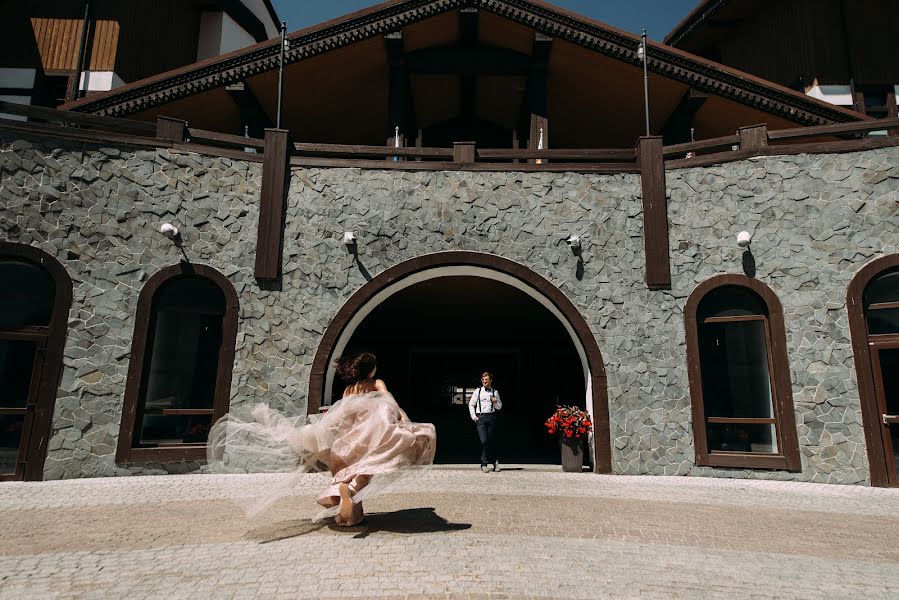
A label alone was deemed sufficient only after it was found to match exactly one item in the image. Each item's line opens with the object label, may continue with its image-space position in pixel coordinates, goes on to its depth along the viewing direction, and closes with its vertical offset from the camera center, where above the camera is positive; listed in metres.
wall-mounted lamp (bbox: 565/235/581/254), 10.04 +2.79
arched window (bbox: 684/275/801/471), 9.30 +0.44
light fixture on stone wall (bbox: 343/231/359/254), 10.01 +2.78
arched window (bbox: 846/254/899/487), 8.79 +0.76
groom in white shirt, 9.90 -0.22
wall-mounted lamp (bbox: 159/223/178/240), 9.48 +2.79
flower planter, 9.89 -1.00
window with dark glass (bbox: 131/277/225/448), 9.34 +0.57
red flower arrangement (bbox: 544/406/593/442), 9.87 -0.42
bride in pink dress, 5.24 -0.43
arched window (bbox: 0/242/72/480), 8.55 +0.72
